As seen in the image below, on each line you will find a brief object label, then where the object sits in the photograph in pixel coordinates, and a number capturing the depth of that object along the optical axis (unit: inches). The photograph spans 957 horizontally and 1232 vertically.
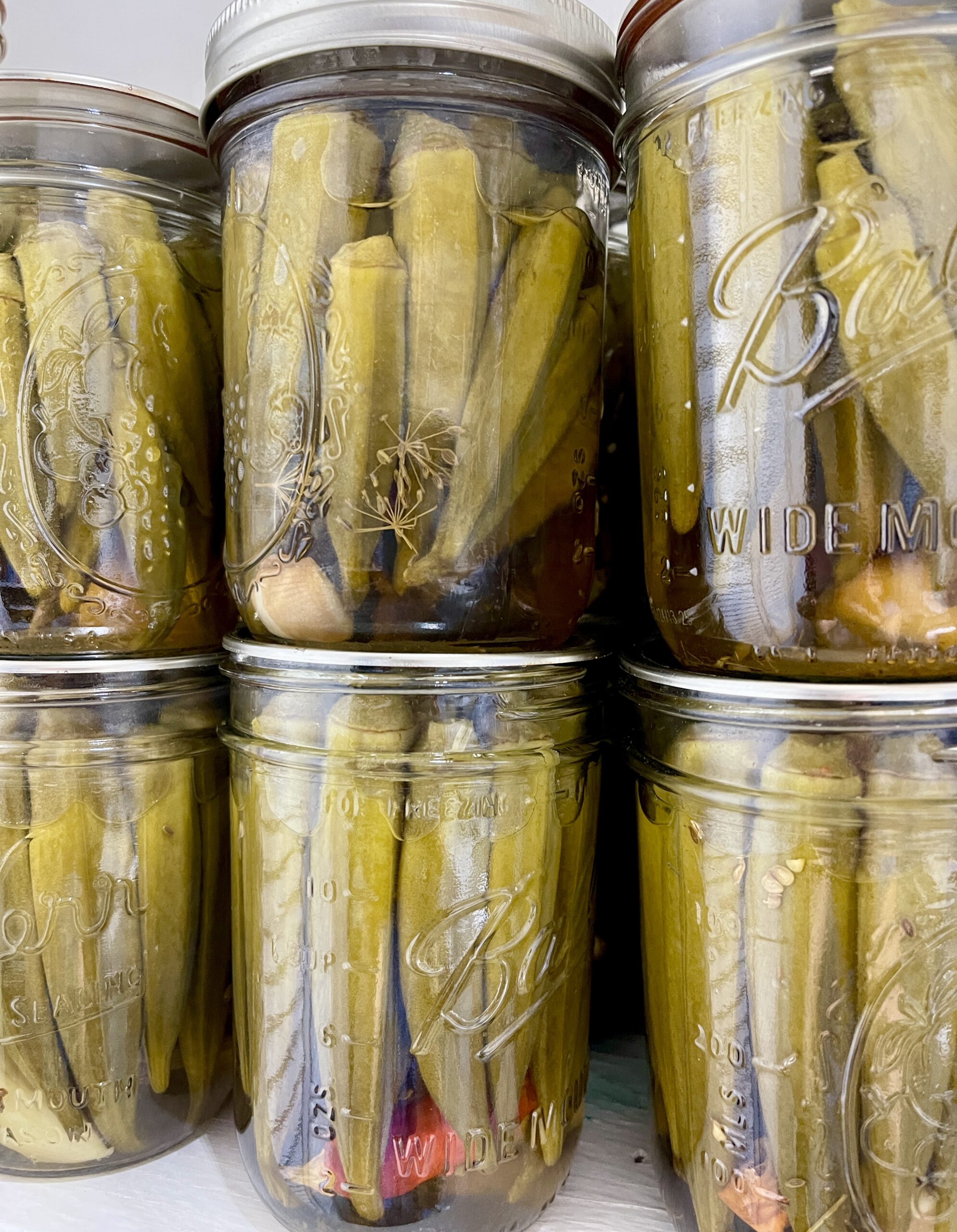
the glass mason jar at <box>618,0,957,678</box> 14.3
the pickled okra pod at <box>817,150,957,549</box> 14.4
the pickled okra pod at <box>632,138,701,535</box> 16.4
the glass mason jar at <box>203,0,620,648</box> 16.8
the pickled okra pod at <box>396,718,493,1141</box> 17.1
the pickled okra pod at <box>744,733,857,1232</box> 15.1
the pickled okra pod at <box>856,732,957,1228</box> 14.9
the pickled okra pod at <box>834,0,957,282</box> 14.2
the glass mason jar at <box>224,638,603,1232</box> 17.1
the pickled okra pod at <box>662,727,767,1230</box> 16.0
